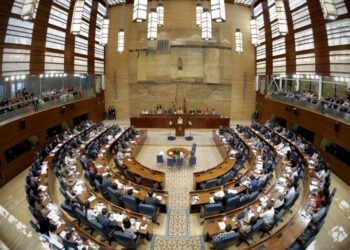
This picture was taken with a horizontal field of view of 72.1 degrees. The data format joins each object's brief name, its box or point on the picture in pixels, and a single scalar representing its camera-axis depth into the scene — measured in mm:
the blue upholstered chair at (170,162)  13617
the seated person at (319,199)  7916
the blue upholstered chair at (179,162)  13738
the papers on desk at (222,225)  7232
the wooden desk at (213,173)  10906
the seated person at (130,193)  9061
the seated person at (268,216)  7422
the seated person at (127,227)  7081
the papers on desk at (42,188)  8988
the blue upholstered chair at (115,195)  9062
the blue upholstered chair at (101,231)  7057
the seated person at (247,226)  6973
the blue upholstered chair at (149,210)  8266
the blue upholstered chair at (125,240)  6584
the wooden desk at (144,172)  10977
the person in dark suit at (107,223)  7113
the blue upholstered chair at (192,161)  13898
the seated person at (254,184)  9490
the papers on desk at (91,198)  8554
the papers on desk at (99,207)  7965
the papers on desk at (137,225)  7299
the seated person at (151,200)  8555
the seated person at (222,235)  6578
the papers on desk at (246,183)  9820
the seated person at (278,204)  7953
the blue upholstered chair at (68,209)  7713
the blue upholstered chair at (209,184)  10585
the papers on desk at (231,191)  9352
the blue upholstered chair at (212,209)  8273
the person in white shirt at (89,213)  7434
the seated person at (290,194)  8330
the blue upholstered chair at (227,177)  10945
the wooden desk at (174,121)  21516
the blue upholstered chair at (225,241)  6551
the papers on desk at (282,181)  9614
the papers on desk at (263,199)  8418
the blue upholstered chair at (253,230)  6961
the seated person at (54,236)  6516
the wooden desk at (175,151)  14159
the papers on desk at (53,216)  7414
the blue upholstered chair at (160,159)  14062
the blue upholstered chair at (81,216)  7473
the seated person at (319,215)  6914
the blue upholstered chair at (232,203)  8586
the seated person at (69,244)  6156
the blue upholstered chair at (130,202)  8625
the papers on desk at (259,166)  11478
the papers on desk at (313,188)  9070
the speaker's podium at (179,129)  20562
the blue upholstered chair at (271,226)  7490
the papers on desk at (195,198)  9041
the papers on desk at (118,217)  7540
